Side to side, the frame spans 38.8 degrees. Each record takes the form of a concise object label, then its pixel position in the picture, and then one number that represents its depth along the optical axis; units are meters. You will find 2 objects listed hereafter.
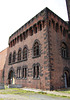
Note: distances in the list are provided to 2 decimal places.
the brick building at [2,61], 24.74
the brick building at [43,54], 12.77
